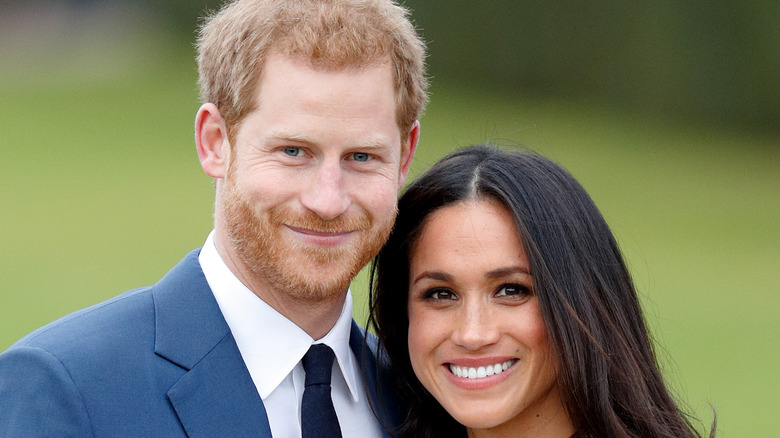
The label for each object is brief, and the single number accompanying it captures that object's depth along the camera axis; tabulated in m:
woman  7.02
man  6.29
